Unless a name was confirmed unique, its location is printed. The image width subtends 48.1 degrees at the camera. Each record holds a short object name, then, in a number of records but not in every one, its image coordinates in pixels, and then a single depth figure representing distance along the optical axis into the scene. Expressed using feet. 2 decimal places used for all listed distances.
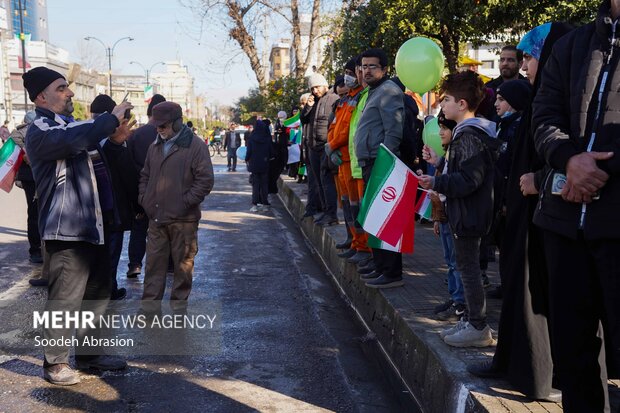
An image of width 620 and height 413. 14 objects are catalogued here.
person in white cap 30.89
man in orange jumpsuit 23.72
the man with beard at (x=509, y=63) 21.57
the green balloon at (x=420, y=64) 21.63
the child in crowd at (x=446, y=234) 15.57
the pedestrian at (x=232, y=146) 94.12
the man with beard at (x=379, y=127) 19.66
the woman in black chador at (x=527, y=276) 11.00
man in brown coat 20.06
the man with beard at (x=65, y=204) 15.20
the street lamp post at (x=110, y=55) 205.57
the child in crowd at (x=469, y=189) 13.62
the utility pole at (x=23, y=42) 131.64
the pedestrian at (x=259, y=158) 46.52
